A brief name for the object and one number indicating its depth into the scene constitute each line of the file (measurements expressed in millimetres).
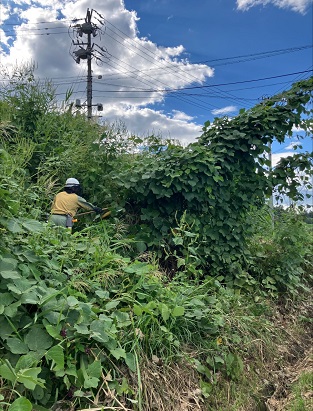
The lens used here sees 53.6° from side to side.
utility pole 16734
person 3955
